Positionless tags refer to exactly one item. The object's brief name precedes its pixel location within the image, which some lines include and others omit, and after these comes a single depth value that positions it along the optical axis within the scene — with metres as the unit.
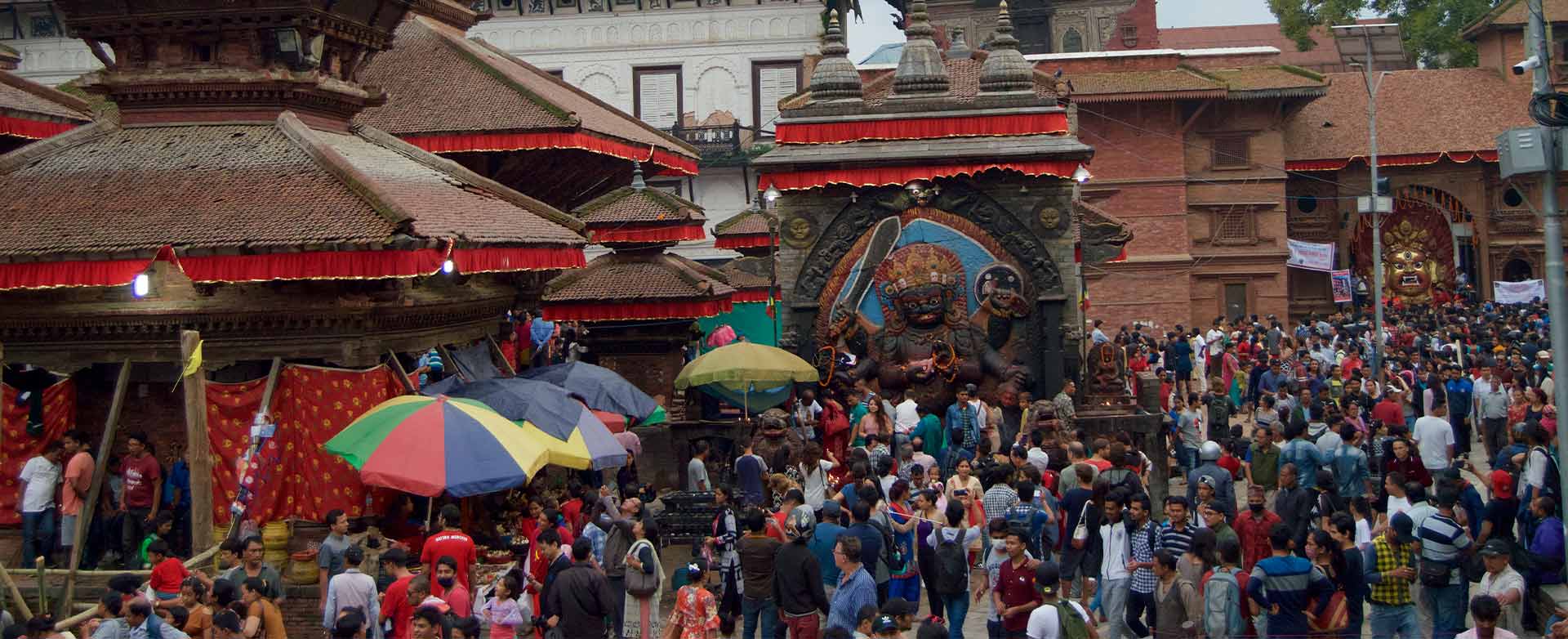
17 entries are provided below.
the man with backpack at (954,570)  11.47
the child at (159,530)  11.93
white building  38.44
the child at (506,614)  10.64
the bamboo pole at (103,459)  13.02
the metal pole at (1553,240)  10.99
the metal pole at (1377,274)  24.72
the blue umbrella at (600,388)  15.98
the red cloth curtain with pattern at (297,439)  13.25
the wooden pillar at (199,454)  12.70
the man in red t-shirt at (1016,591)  10.69
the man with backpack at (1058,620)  9.71
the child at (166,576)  10.84
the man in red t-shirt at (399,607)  10.38
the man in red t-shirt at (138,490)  13.21
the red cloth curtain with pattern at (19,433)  13.65
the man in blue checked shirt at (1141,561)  11.30
